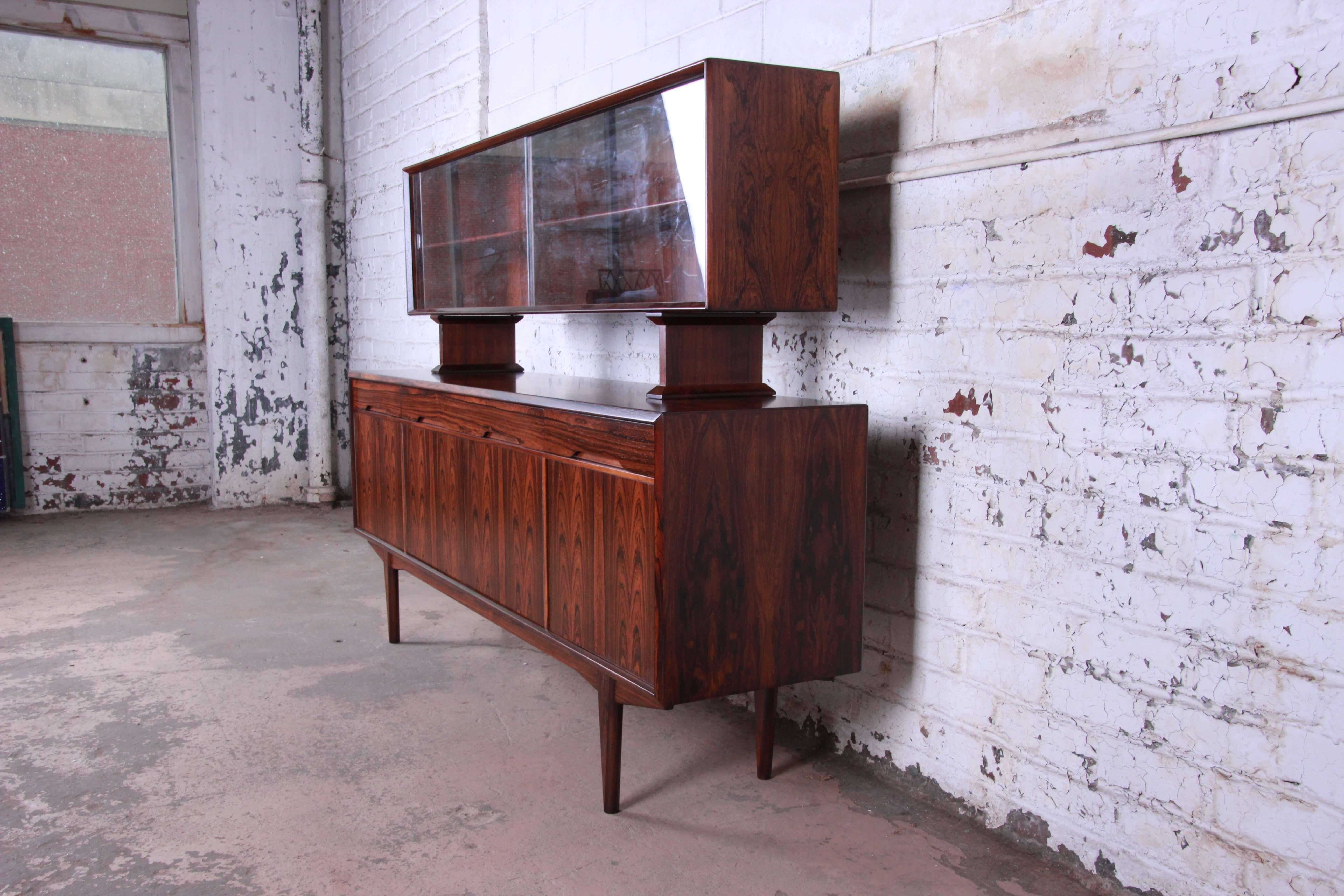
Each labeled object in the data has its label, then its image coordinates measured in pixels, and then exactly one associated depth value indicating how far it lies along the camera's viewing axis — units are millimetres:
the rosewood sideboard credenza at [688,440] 2035
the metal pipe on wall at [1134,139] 1562
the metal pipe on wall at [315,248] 5582
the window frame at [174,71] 5230
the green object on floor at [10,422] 5188
